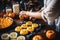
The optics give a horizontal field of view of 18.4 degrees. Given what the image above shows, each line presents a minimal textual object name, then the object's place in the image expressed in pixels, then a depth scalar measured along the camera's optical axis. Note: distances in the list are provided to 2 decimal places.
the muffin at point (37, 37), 1.47
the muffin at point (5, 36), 1.51
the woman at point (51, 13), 1.33
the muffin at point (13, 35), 1.53
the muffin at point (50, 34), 1.50
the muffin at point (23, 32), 1.56
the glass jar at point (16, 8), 1.83
